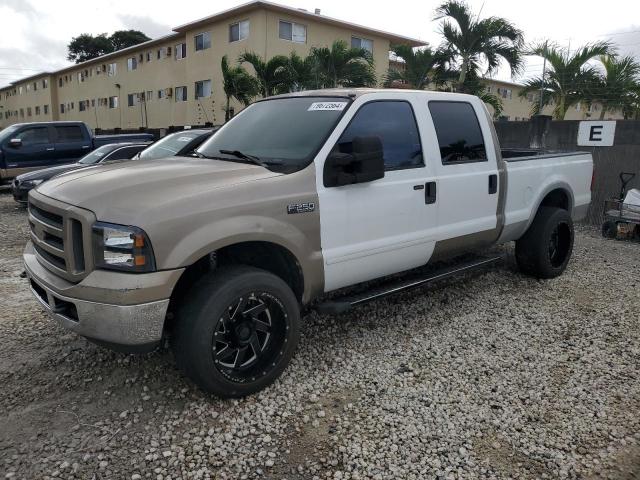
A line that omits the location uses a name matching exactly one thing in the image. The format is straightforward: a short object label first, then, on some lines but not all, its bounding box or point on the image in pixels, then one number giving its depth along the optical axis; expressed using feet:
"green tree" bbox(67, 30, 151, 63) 168.96
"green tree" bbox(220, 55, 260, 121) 56.65
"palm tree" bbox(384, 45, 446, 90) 51.34
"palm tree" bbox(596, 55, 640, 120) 35.04
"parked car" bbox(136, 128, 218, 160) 27.37
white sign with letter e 28.02
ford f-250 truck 8.88
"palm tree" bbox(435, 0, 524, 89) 47.11
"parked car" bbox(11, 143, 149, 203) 32.37
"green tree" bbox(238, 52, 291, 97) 55.16
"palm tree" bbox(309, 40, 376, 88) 54.03
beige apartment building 75.41
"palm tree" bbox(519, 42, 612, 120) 35.81
